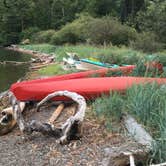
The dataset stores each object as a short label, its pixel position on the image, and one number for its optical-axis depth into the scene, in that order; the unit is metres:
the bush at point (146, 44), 10.79
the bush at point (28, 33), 27.02
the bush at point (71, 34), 16.79
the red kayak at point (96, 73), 4.30
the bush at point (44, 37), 21.72
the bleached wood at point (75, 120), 2.72
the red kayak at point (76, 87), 3.53
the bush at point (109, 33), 12.71
